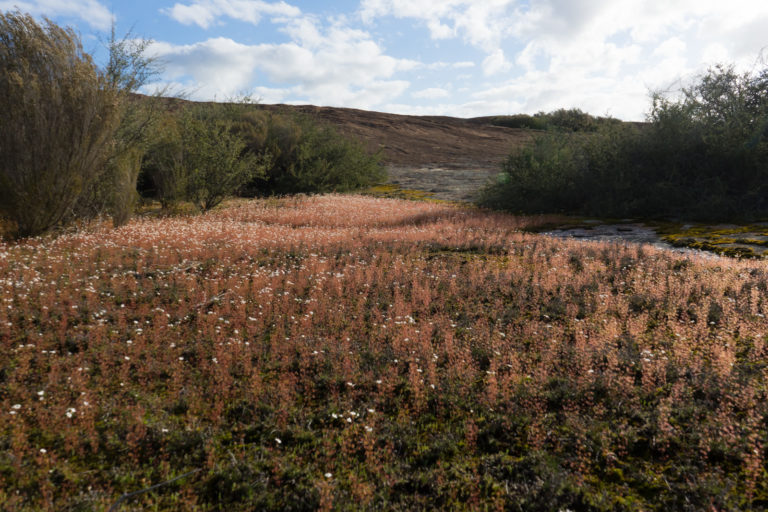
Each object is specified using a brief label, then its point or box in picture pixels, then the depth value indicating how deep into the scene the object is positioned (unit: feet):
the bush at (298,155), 80.38
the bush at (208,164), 56.03
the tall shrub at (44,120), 31.58
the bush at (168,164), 53.57
